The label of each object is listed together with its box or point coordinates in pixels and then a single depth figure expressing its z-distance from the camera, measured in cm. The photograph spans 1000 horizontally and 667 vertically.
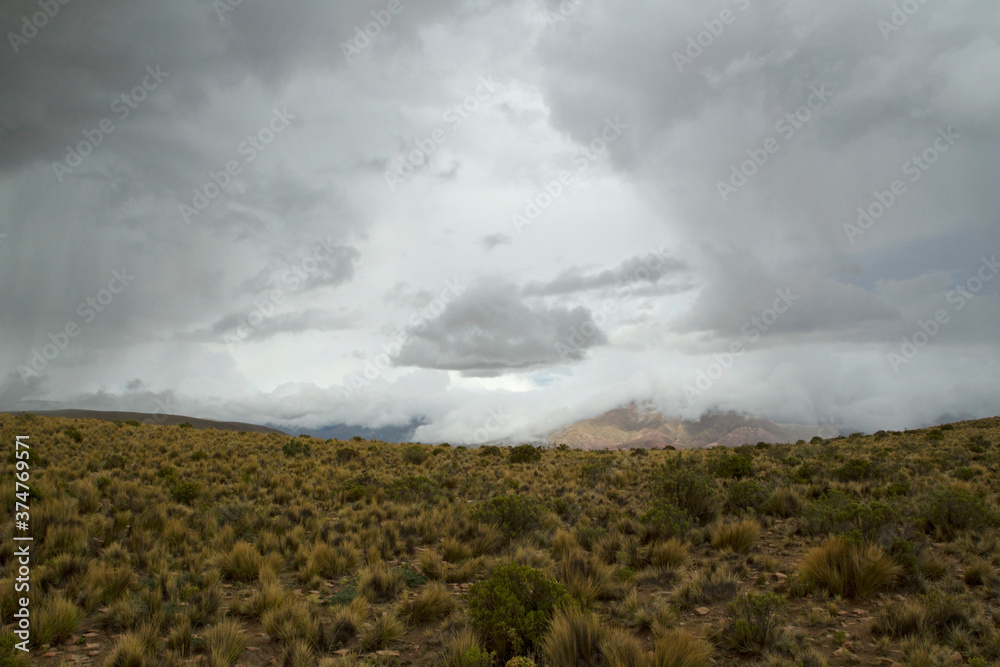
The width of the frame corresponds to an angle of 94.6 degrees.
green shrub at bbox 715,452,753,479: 1873
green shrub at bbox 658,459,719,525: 1283
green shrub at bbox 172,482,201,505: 1324
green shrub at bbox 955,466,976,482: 1603
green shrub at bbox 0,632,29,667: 545
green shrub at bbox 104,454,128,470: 1689
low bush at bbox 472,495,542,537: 1188
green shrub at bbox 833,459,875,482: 1661
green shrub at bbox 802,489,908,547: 917
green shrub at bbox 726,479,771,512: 1366
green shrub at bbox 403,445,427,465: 2497
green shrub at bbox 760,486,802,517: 1318
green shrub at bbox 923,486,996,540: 1000
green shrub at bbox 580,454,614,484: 1972
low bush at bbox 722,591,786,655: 593
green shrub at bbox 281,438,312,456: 2432
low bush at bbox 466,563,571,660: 611
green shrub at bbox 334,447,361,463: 2418
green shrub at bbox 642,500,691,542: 1080
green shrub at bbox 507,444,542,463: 2756
